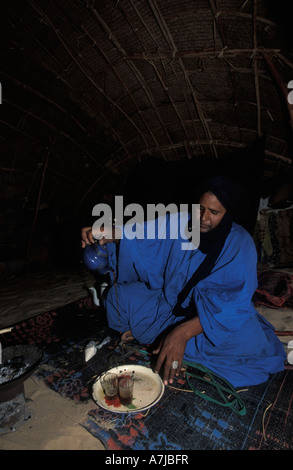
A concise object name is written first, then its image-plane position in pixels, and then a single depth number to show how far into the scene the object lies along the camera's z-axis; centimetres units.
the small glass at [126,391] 171
